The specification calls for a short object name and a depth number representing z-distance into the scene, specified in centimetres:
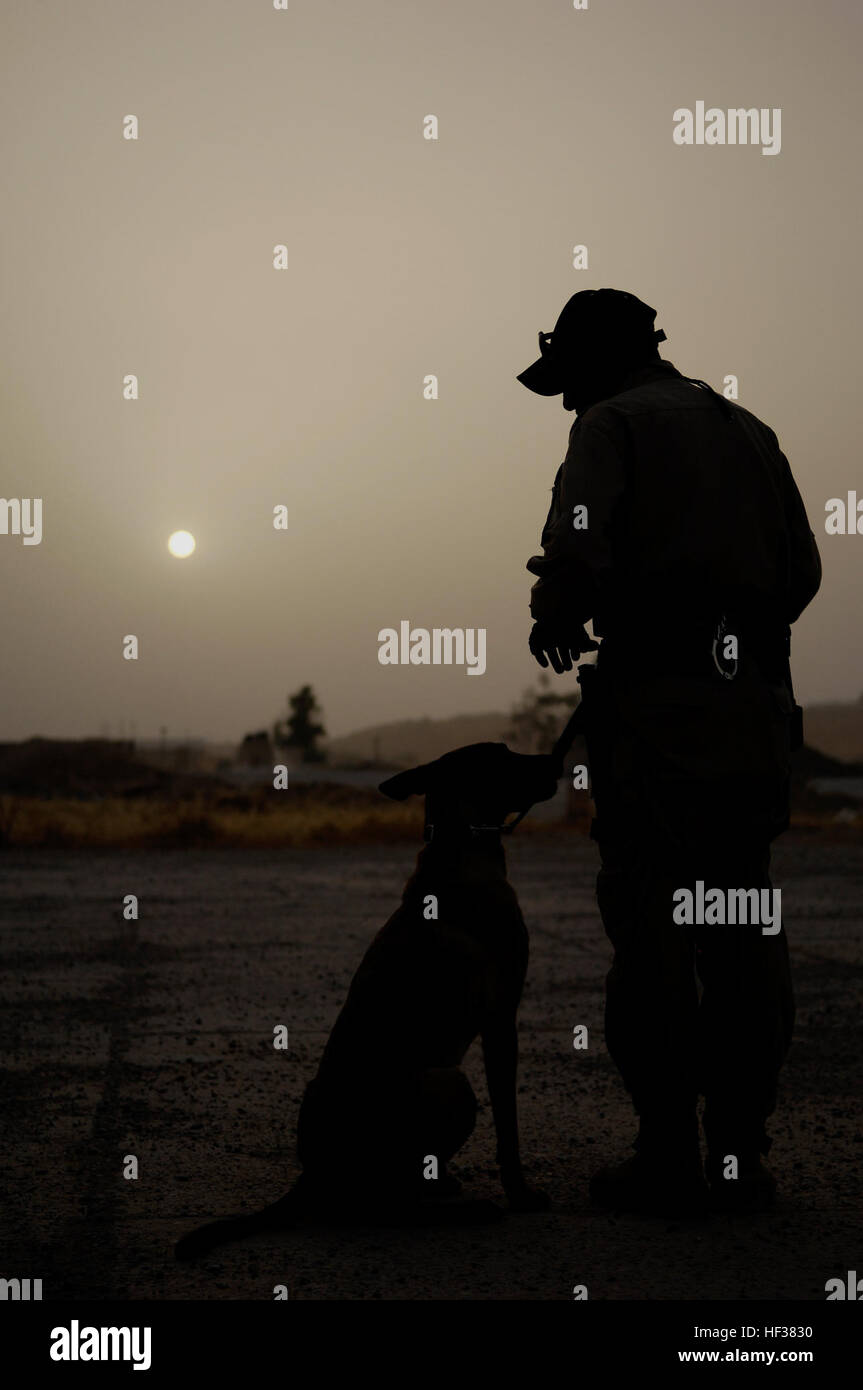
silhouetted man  364
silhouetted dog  334
